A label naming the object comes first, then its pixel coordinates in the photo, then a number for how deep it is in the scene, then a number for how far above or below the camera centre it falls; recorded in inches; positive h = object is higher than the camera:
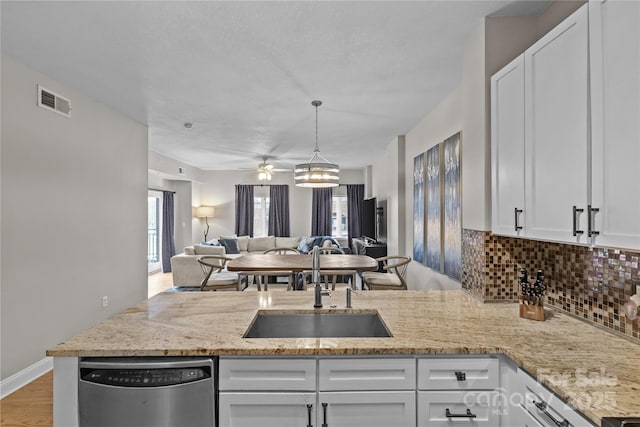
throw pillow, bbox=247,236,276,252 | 336.8 -26.4
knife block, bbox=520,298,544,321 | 68.1 -18.1
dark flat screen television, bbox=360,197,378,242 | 279.7 -2.8
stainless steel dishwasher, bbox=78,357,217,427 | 54.9 -27.5
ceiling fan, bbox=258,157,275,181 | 262.4 +33.8
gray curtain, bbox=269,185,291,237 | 359.6 +6.6
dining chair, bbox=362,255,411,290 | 156.5 -29.1
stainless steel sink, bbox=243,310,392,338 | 76.4 -23.4
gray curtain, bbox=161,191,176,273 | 321.4 -12.5
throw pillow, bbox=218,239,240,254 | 310.8 -25.7
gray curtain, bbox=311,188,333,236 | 359.6 +3.6
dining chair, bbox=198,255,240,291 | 166.5 -31.3
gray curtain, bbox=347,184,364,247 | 358.9 +10.3
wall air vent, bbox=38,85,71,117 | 119.3 +40.5
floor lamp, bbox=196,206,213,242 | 350.3 +4.9
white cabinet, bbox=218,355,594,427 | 55.9 -27.7
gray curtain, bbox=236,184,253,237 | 358.3 +6.6
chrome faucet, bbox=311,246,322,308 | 77.8 -14.1
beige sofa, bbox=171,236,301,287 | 242.8 -33.5
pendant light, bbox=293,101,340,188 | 150.2 +18.3
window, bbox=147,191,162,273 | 315.6 -13.3
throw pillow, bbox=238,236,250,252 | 332.5 -25.9
